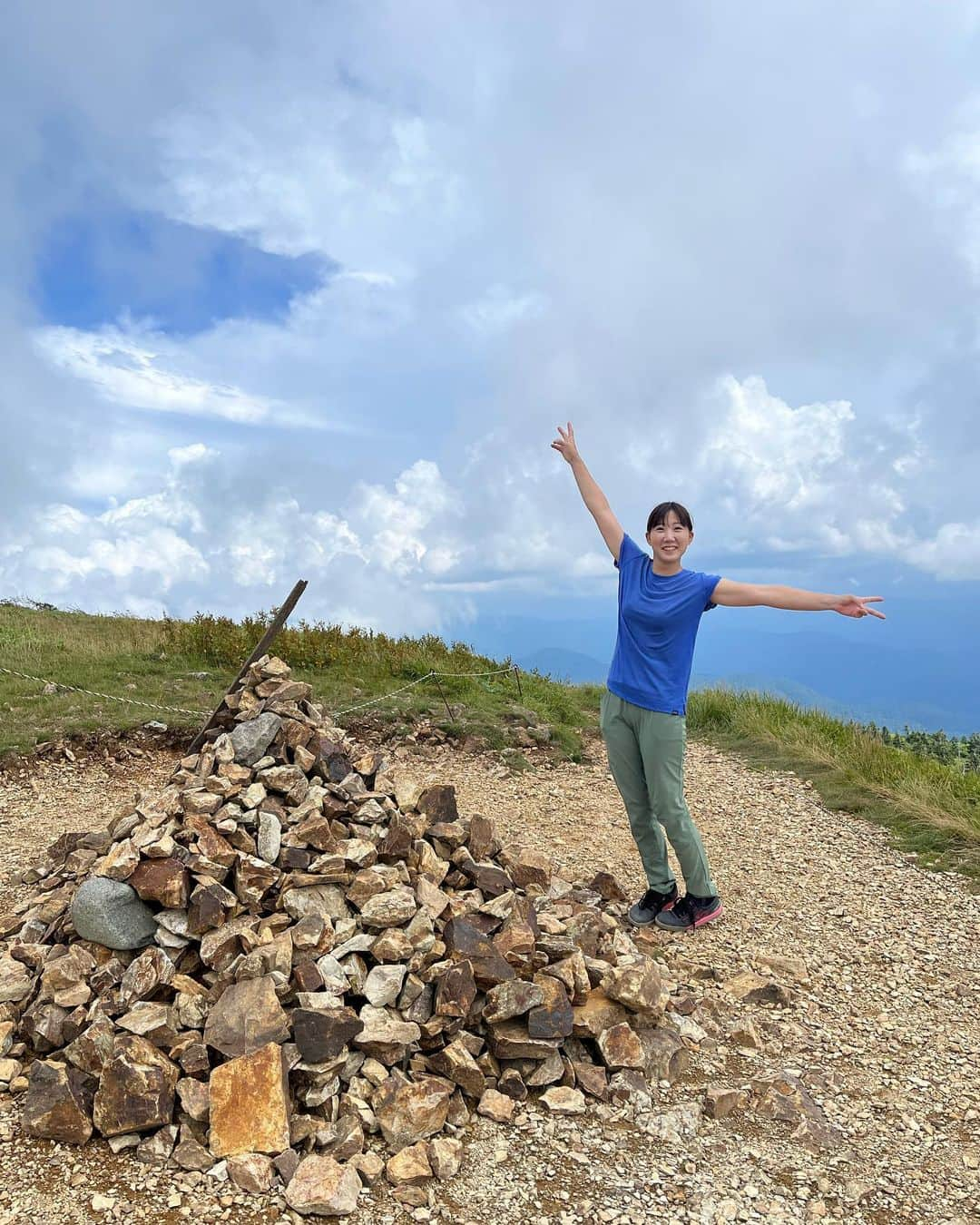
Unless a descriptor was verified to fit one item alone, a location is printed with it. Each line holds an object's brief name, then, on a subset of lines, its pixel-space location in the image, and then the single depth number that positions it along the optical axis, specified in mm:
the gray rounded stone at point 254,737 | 6133
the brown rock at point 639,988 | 5109
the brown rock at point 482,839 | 6129
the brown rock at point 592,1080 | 4750
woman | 6062
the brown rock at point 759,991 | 5957
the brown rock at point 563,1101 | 4613
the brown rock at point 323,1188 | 3896
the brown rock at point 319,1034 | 4402
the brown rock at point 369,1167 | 4090
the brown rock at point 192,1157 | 4133
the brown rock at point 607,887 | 7285
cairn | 4238
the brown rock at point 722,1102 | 4691
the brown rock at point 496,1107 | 4523
